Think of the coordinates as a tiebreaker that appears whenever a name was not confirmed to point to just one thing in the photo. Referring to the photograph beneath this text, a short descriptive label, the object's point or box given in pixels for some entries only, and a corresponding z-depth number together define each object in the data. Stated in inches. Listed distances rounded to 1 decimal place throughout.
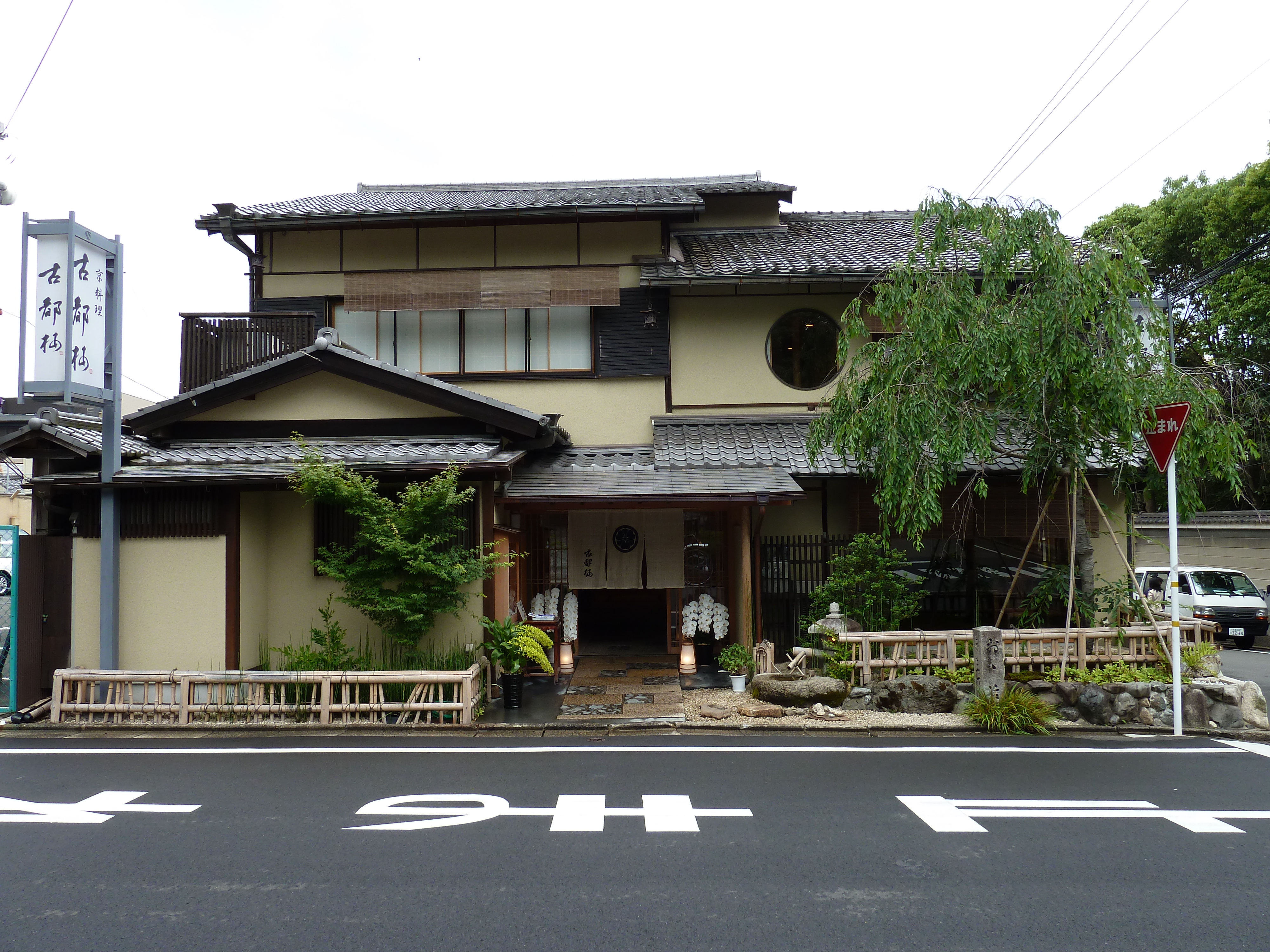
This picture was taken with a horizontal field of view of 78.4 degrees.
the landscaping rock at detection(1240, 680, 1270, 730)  350.0
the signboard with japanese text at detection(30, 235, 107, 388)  340.2
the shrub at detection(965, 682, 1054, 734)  343.6
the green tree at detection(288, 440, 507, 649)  360.8
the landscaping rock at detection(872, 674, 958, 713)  367.6
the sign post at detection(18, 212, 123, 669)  339.6
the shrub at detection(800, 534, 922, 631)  429.1
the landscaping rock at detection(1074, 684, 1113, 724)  354.0
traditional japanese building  386.6
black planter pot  381.4
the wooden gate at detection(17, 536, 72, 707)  374.0
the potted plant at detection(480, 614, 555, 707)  382.3
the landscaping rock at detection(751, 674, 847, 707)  370.3
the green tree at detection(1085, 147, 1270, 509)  805.9
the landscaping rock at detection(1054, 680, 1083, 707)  359.6
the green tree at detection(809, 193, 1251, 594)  352.8
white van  697.6
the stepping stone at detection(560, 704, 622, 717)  377.7
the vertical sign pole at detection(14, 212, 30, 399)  331.3
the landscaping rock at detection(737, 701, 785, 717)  362.3
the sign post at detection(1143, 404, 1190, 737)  335.9
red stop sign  335.3
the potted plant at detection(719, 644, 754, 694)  415.5
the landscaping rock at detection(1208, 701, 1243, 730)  349.4
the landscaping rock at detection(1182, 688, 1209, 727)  351.6
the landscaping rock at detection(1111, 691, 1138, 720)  353.7
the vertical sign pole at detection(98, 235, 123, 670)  369.1
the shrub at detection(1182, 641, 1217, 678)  371.9
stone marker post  358.3
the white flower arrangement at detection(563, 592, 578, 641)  494.6
